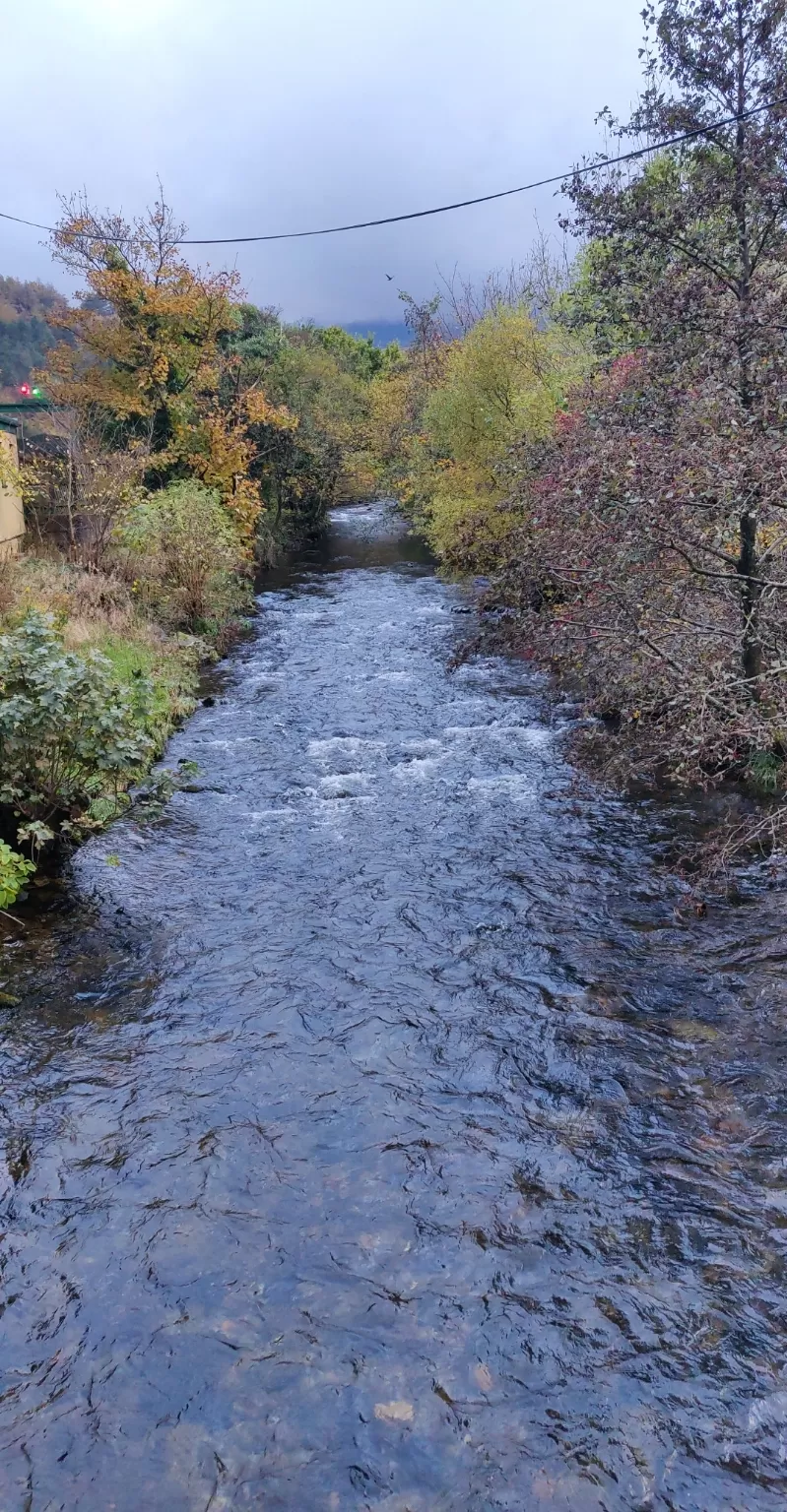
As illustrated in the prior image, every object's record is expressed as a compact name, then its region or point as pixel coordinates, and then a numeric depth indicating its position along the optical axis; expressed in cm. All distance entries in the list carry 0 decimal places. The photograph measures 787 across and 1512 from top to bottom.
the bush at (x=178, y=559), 1883
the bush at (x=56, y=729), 762
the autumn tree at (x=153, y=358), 2381
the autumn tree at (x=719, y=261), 773
